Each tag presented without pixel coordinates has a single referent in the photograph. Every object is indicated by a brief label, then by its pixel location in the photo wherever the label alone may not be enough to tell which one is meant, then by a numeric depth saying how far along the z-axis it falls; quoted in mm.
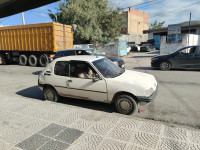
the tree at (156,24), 86875
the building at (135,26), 47644
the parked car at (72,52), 9915
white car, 4020
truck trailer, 13305
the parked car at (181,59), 9891
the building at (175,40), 18828
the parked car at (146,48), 27922
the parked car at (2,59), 16612
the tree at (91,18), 21844
